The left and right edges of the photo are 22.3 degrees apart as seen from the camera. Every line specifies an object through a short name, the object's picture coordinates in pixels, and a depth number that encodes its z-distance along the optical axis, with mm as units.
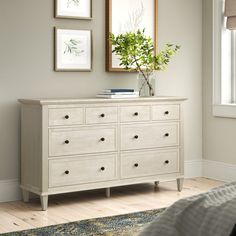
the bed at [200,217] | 2352
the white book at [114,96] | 5129
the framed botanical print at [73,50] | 5211
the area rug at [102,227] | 4004
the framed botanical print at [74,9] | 5191
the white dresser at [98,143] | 4727
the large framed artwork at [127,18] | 5488
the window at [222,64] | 5895
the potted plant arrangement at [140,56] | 5344
